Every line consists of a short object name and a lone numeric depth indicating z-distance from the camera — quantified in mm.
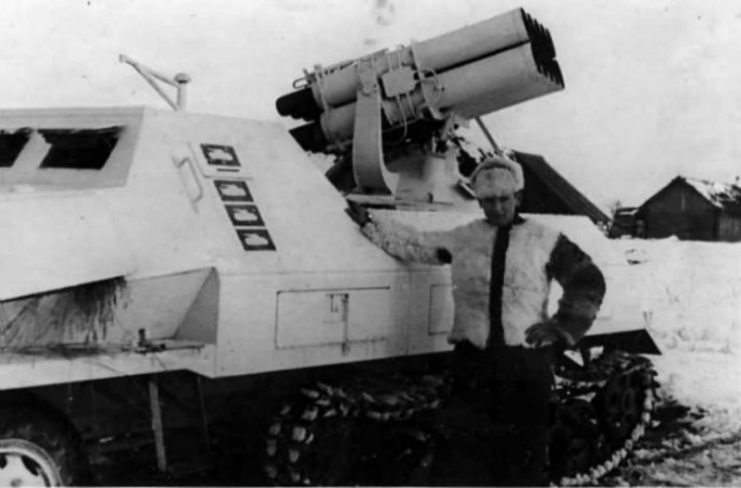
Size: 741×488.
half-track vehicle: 4930
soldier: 5734
